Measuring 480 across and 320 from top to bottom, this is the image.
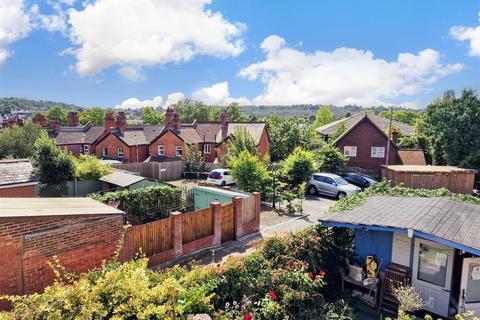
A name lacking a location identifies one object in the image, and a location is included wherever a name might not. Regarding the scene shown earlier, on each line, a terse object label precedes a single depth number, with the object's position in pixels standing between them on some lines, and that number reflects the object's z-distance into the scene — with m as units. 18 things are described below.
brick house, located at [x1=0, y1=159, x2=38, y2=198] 14.37
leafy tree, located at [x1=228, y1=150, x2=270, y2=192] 19.33
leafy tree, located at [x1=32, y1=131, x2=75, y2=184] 22.30
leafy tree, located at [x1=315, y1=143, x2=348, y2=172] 28.36
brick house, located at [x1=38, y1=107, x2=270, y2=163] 37.19
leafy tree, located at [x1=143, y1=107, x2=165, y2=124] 94.38
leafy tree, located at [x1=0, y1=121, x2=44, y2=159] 31.91
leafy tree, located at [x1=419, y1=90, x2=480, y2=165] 25.59
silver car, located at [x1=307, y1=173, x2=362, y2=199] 22.22
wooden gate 13.63
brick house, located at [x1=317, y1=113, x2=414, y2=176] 30.56
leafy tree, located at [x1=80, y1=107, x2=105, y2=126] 87.06
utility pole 28.95
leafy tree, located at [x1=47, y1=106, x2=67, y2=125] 83.22
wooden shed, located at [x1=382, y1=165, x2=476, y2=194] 20.81
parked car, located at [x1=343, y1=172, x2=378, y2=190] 24.72
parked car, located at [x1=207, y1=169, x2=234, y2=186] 26.05
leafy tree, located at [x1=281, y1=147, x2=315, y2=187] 23.28
